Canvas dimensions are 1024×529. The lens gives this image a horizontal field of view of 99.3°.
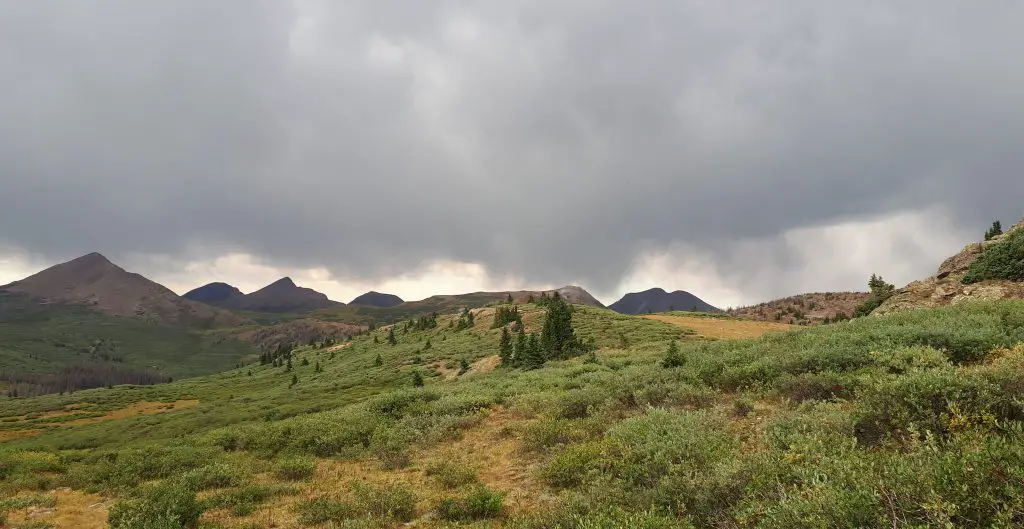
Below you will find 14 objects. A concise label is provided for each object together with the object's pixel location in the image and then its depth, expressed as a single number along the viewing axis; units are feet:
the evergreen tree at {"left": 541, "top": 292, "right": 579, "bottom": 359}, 143.95
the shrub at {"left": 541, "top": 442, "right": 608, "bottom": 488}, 33.17
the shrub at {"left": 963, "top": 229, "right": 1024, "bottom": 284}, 75.00
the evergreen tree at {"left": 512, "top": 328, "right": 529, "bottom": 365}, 134.35
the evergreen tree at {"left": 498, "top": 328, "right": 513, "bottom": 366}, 148.56
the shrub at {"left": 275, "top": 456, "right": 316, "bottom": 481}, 45.06
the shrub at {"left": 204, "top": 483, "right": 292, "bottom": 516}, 36.27
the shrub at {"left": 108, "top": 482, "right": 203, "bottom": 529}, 32.09
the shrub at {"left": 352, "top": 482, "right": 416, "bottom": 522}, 31.76
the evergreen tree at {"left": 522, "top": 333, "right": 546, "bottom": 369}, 123.85
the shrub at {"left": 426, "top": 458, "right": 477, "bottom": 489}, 37.50
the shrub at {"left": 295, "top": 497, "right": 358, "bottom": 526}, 32.40
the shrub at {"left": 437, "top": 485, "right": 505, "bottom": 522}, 30.89
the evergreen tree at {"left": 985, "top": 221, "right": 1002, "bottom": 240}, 105.36
